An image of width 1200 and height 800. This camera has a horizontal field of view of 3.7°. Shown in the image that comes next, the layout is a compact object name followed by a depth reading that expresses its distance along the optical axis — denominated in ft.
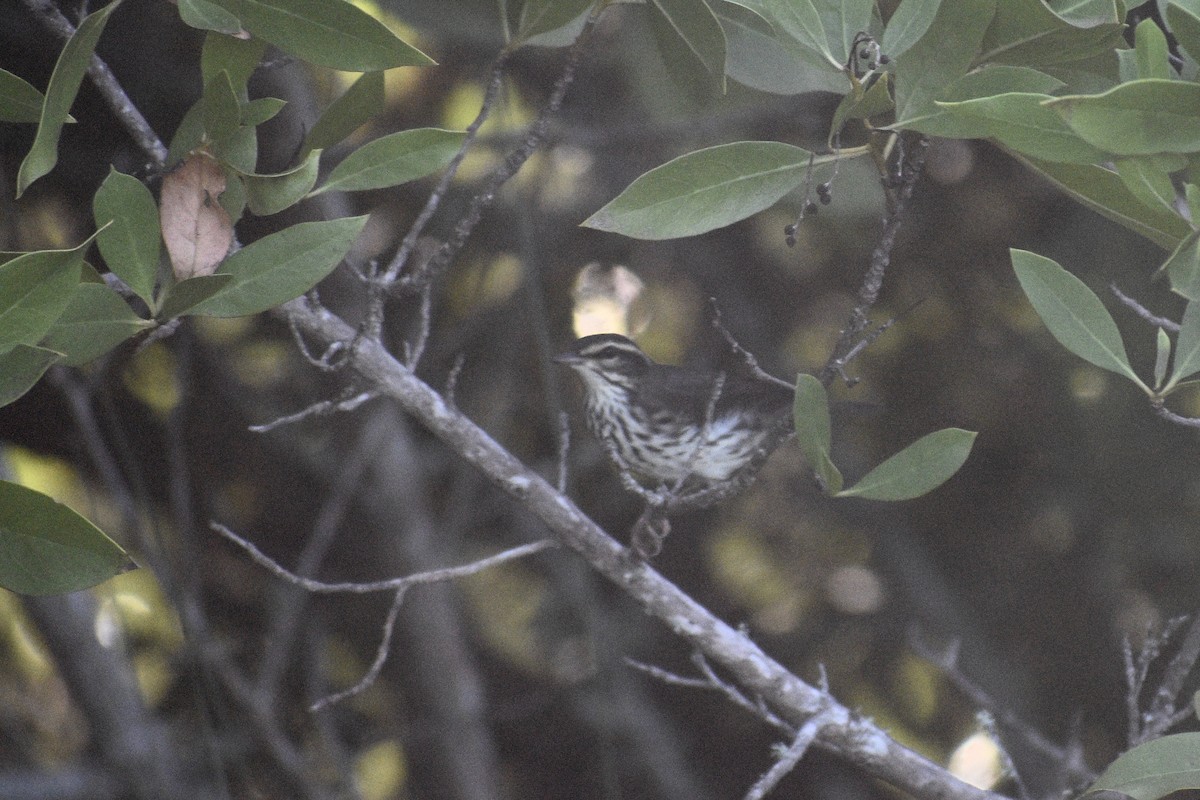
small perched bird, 26.59
